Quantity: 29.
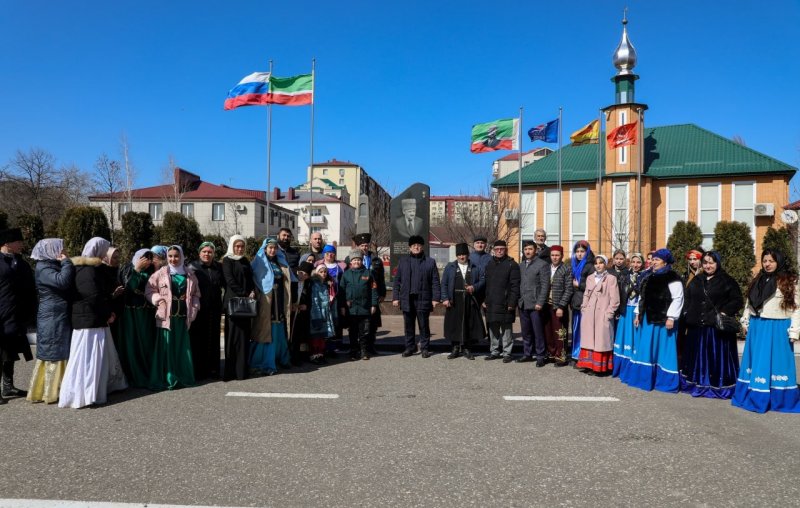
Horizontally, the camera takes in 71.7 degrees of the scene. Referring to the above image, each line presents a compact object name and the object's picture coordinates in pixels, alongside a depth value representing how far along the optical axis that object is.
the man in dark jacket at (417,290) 9.13
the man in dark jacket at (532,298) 8.45
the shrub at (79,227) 16.56
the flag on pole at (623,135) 26.67
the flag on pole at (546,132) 24.44
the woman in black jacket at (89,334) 5.93
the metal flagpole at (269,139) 20.36
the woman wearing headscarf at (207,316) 7.36
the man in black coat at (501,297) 8.79
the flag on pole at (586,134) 24.84
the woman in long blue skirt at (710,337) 6.59
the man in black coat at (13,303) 6.16
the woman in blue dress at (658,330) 6.98
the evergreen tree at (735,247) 18.38
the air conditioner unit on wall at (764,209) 29.59
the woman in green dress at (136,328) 6.89
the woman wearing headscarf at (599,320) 7.73
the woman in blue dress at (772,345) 6.02
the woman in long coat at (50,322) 6.04
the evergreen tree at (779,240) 18.70
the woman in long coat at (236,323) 7.37
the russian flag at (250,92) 18.20
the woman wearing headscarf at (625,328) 7.53
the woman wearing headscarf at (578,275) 8.32
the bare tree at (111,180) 38.53
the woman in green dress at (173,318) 6.84
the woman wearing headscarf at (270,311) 7.72
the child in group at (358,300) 8.85
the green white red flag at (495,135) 22.33
